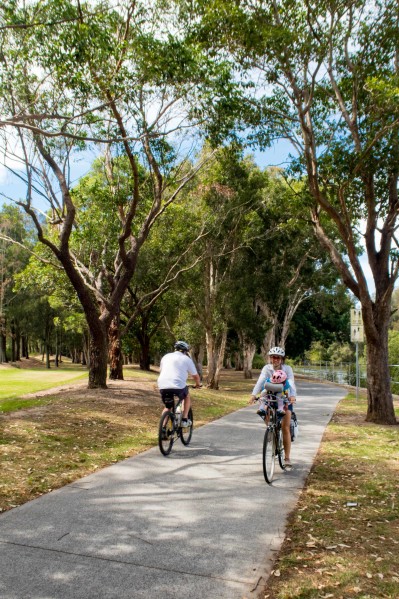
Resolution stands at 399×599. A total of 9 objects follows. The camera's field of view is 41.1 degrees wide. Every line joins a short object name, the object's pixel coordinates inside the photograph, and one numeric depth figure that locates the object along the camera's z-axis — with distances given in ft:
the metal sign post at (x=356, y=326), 70.59
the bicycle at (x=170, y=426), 27.71
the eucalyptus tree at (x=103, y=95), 36.40
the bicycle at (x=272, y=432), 22.82
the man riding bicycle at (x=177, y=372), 28.78
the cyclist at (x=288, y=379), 24.70
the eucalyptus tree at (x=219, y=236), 80.59
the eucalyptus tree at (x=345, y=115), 40.16
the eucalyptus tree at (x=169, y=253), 82.28
